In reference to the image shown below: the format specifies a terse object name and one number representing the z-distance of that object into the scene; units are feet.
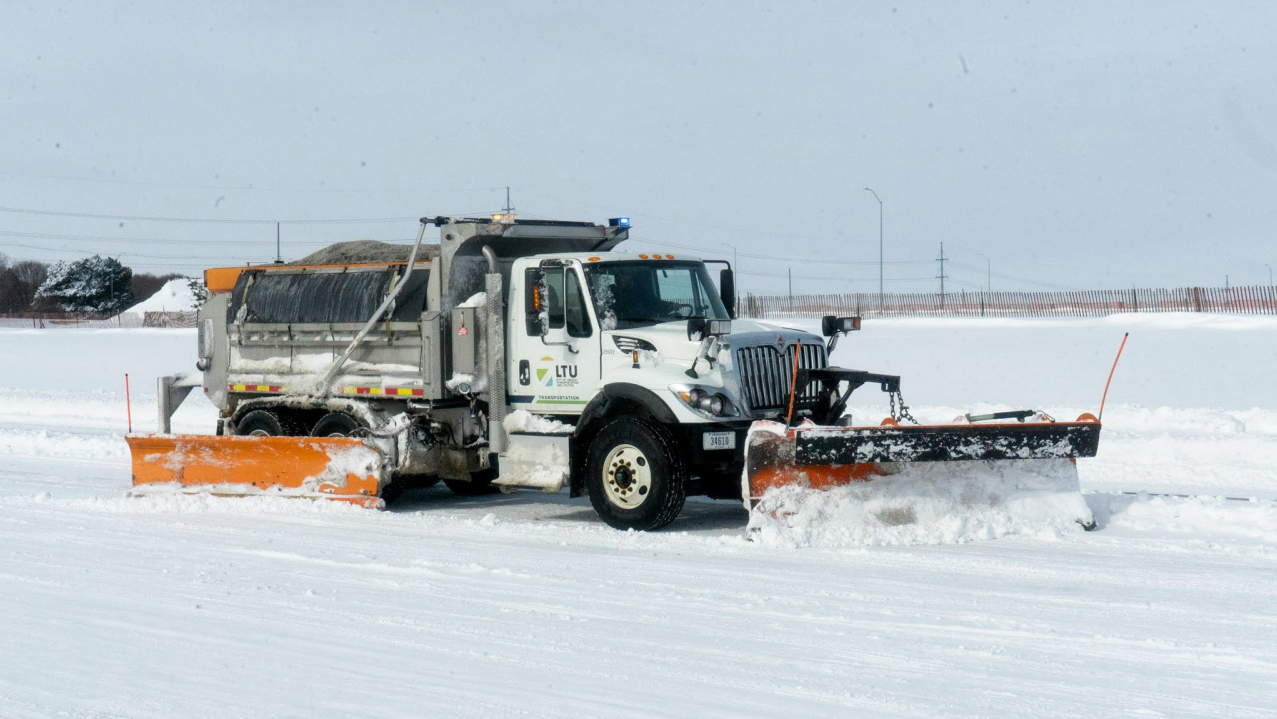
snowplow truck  62.59
